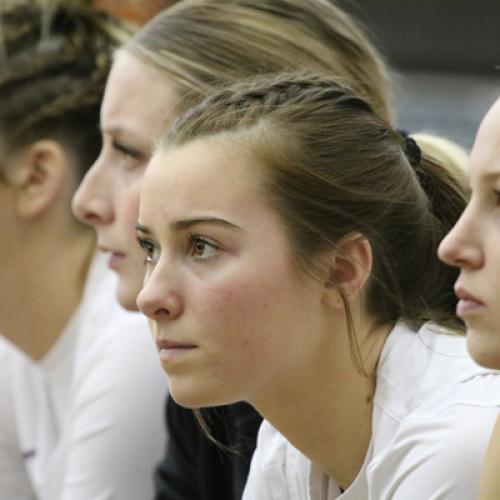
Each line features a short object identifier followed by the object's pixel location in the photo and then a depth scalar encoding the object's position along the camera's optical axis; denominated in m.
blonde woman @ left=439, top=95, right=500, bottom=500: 4.67
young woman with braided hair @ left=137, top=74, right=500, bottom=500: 4.79
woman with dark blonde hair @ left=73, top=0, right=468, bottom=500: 5.09
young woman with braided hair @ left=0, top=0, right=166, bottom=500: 5.28
